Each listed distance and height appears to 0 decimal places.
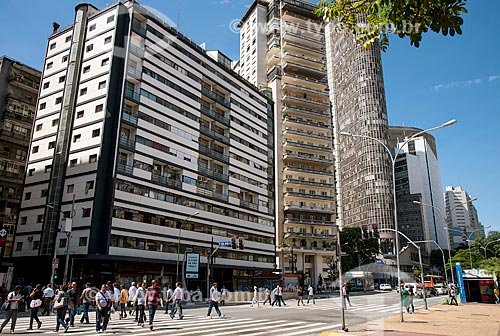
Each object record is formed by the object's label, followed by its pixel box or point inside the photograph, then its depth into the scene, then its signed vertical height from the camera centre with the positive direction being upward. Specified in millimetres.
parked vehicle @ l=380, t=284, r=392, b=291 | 68900 -2035
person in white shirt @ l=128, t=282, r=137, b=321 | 18784 -847
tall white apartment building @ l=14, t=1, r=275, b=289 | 37281 +12551
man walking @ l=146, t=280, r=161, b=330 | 14259 -841
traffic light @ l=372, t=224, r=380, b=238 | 20377 +2271
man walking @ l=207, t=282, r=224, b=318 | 18750 -1006
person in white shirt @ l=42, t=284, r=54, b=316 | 20888 -1538
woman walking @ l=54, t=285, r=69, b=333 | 13475 -1153
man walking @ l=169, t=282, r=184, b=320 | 18328 -1099
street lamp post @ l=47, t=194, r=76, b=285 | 29141 +3573
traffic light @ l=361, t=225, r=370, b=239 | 19309 +2051
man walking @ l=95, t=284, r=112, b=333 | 13000 -1035
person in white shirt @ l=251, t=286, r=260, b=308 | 30750 -1544
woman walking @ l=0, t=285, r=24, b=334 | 13219 -1033
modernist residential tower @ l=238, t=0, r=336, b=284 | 66750 +27249
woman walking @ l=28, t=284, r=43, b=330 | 14246 -1044
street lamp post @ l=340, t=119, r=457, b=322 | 17219 +6744
